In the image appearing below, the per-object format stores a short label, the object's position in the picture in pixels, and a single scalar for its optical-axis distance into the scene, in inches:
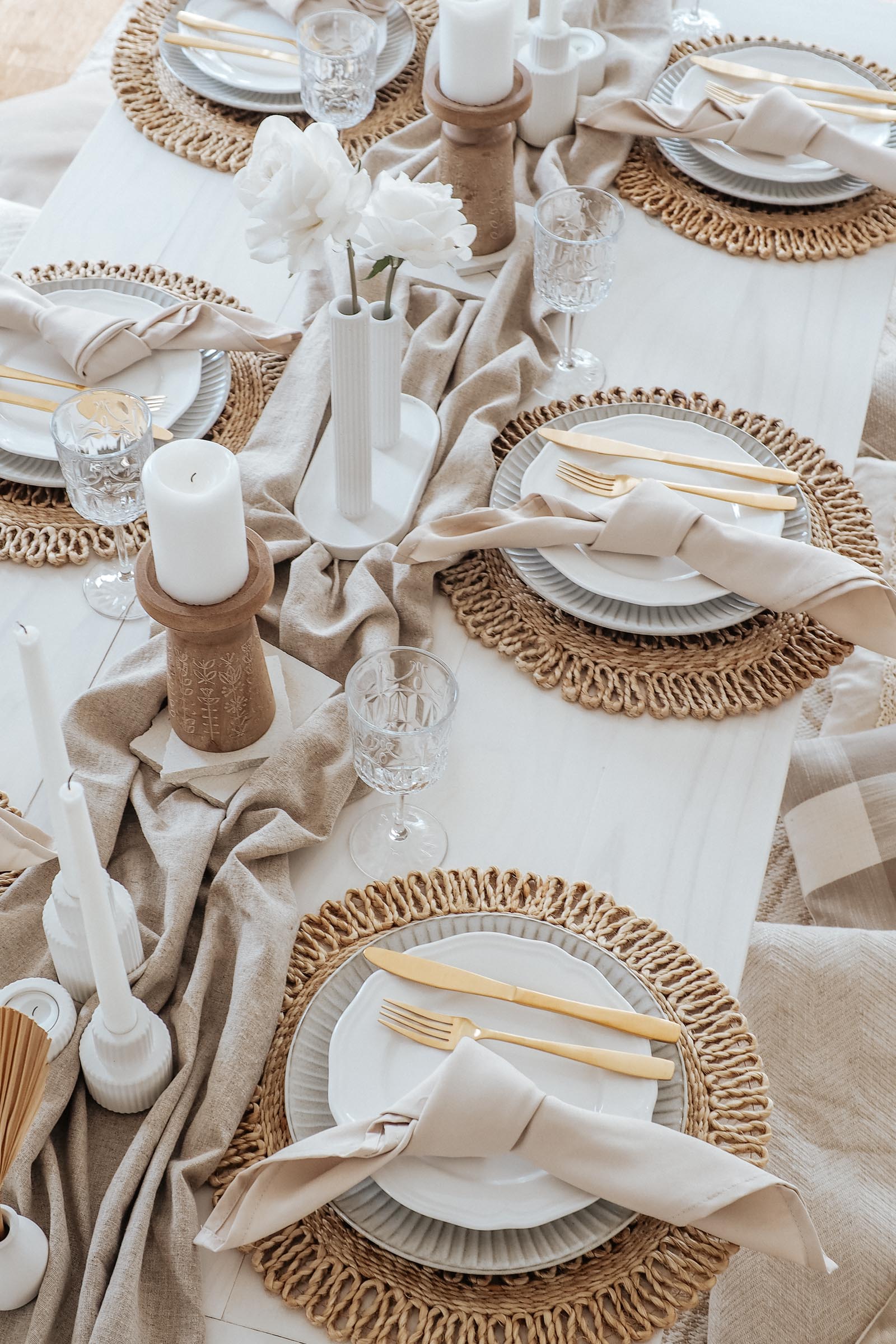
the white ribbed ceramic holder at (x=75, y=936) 33.0
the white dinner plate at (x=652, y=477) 44.0
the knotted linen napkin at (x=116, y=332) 49.2
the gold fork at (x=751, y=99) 60.4
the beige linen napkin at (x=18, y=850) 36.8
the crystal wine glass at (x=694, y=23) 68.5
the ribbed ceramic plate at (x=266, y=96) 60.8
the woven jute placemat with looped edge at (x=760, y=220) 57.7
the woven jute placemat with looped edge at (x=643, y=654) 42.4
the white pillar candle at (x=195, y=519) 34.2
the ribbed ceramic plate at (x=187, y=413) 46.8
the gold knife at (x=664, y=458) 47.1
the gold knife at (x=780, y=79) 61.4
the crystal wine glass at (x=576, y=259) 49.4
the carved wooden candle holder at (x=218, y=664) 36.0
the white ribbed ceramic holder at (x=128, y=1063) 31.9
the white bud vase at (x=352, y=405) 41.3
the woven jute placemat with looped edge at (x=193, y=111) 60.3
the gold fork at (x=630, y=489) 46.3
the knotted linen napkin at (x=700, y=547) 42.5
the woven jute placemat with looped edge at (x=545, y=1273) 29.8
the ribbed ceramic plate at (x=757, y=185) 58.6
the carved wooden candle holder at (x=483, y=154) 50.9
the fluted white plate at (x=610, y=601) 43.4
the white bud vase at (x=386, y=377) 44.5
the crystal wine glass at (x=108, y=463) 41.0
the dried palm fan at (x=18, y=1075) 25.6
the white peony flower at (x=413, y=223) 39.3
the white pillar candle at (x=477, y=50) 48.6
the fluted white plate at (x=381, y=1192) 30.3
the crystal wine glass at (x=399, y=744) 36.3
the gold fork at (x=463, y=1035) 33.2
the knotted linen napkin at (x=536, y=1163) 30.2
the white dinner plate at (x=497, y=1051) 30.8
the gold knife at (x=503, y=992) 33.9
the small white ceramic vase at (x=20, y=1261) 28.9
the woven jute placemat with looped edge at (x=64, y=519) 45.8
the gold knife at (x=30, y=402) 48.1
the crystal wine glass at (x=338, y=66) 55.4
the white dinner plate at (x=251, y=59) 61.2
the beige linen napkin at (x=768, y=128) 57.7
